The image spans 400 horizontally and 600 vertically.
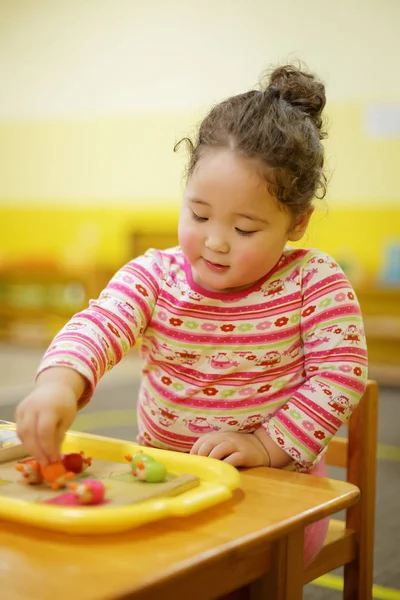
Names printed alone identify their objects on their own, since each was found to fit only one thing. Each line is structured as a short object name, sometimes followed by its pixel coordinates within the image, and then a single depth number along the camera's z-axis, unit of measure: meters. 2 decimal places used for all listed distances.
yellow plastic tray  0.95
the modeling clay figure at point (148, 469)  1.04
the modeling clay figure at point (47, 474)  1.02
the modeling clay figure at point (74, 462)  1.05
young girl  1.19
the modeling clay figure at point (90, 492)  0.98
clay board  0.99
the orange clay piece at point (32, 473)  1.02
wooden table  0.88
